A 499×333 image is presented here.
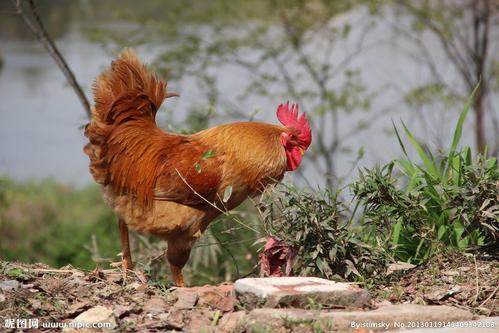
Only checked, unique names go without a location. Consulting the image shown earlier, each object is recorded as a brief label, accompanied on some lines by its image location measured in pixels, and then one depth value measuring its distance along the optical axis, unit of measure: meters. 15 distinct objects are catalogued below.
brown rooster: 10.01
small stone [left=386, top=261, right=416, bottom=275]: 9.41
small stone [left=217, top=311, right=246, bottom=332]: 7.74
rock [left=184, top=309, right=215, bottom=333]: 7.84
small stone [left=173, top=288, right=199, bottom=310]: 8.33
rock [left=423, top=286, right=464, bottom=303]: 8.53
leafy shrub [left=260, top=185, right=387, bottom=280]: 8.97
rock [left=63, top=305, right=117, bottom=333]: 7.71
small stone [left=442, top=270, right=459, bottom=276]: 9.09
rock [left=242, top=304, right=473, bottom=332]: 7.45
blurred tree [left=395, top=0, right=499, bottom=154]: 20.72
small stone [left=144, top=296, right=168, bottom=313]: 8.21
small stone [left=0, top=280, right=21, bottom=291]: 8.41
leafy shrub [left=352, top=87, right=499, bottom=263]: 9.26
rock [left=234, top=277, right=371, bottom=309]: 7.85
